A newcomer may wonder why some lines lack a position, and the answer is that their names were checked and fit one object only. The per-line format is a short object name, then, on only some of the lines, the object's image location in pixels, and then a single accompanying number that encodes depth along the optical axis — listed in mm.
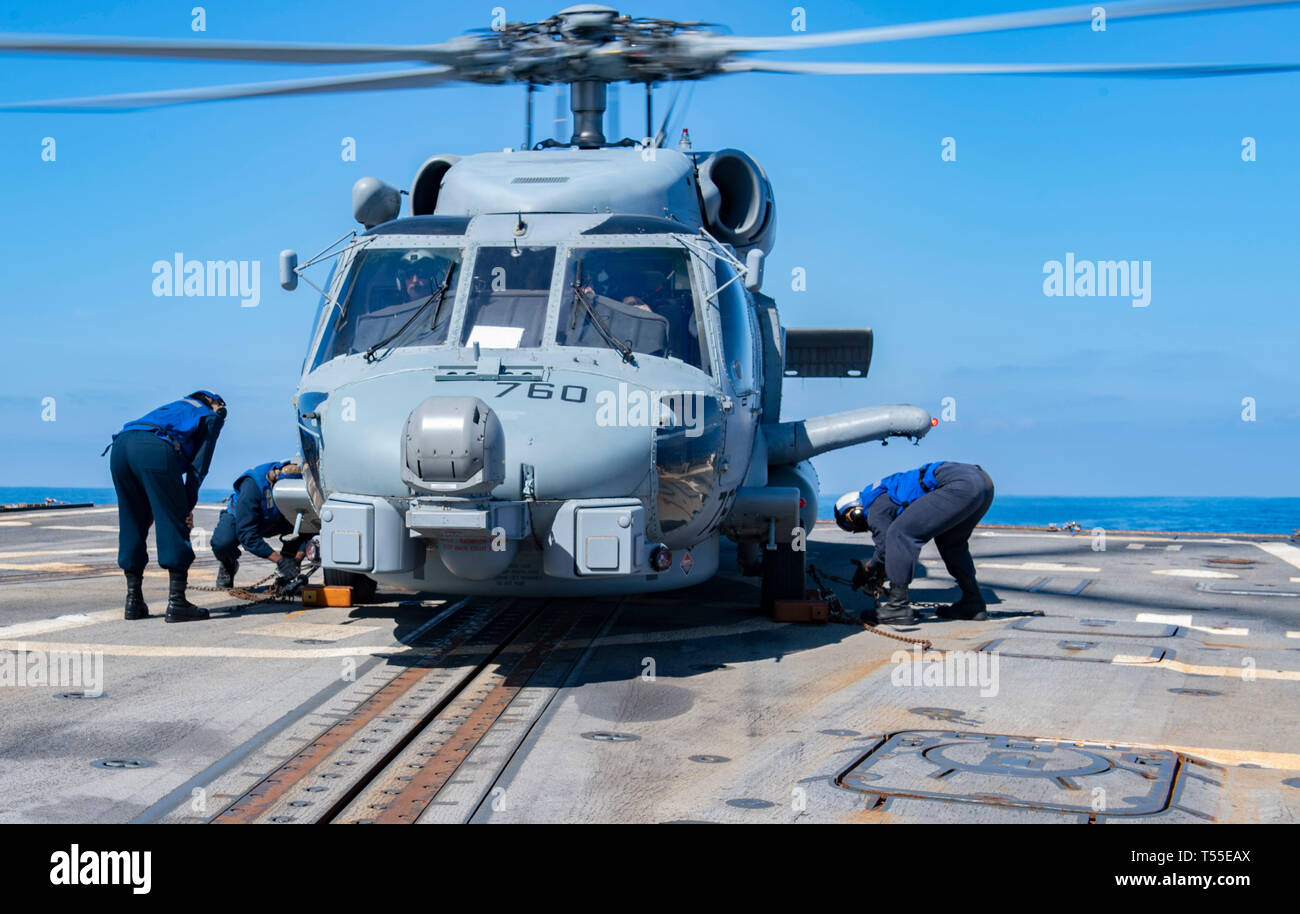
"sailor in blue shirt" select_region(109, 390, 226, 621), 9297
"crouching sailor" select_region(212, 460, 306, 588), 10695
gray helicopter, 6652
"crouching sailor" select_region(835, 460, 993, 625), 9789
